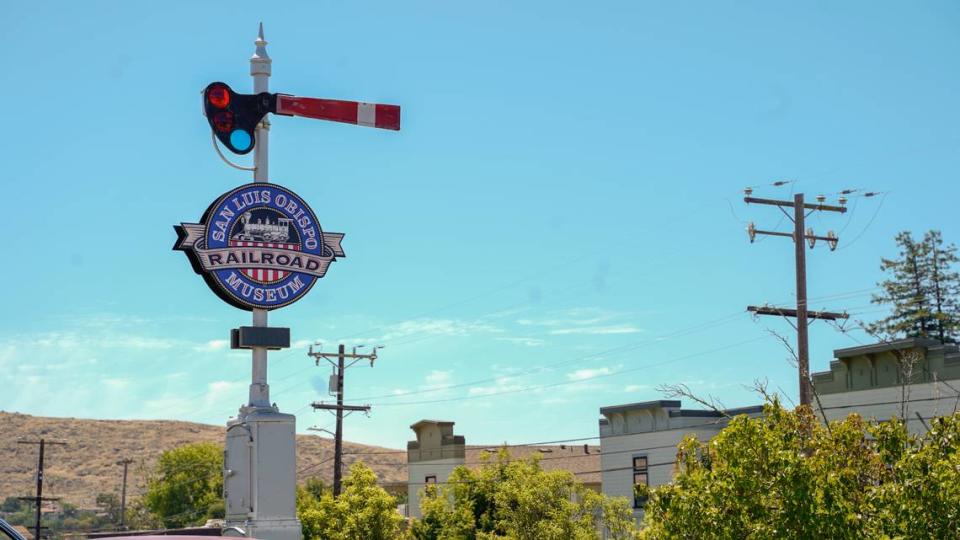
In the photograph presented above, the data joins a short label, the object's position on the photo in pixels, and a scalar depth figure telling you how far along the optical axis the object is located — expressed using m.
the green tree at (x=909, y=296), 79.56
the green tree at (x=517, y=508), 42.03
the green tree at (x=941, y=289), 78.25
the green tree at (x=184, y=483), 96.94
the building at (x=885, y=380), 37.56
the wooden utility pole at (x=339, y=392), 49.10
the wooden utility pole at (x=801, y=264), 30.97
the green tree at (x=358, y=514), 45.84
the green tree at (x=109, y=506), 114.62
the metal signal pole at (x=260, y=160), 21.92
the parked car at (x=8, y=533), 8.62
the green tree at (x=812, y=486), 12.95
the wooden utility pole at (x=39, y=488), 58.35
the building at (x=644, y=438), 45.91
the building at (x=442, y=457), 57.06
